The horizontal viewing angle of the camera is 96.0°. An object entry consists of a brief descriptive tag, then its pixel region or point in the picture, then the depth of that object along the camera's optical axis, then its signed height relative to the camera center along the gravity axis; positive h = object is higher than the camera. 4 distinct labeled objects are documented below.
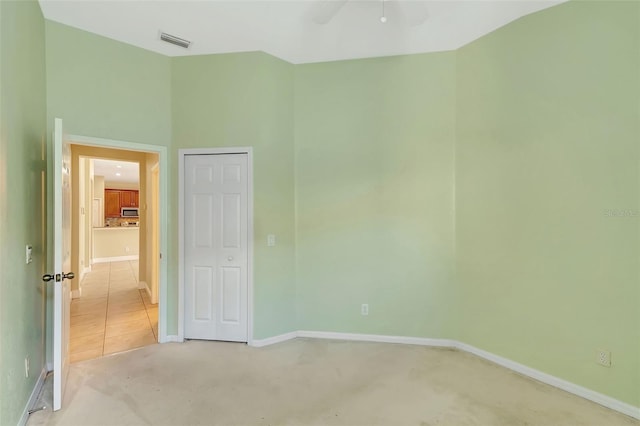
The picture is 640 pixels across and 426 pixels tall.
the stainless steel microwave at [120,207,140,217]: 10.53 +0.04
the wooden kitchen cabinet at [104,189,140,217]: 10.30 +0.48
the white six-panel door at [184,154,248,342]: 3.08 -0.37
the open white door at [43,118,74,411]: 1.99 -0.42
